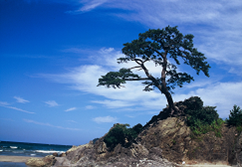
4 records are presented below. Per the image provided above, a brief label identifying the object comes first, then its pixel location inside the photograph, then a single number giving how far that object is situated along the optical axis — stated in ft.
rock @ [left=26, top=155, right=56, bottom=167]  83.19
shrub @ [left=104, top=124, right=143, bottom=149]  71.97
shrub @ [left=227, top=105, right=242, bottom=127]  73.82
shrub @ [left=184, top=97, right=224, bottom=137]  73.83
